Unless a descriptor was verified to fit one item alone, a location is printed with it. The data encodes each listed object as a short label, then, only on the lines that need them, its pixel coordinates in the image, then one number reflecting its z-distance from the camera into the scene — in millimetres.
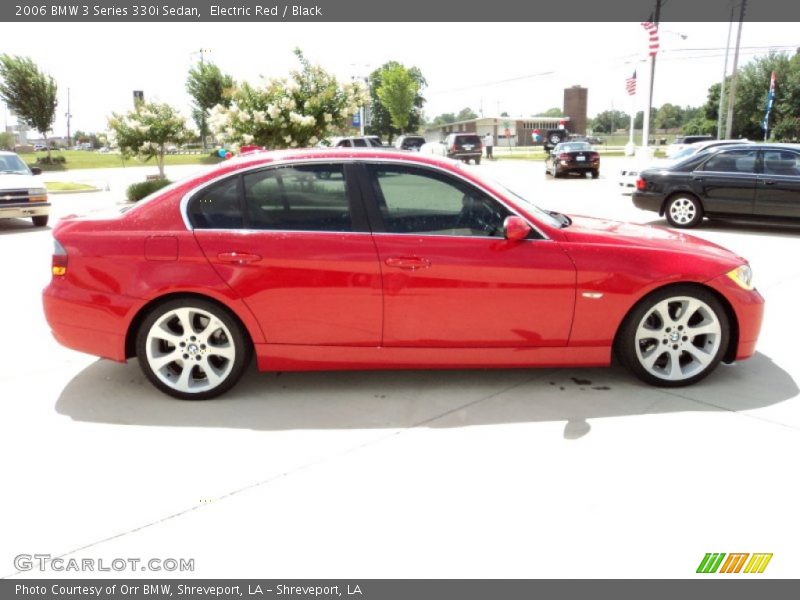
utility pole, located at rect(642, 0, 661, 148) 27828
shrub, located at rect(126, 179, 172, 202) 19578
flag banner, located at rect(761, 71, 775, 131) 42656
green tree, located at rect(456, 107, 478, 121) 183000
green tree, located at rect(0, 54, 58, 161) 38656
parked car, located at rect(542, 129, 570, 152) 53191
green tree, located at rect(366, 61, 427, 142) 87625
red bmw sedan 4148
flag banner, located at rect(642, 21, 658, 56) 26719
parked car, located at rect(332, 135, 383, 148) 24422
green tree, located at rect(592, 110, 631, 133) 156875
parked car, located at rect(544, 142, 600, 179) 27438
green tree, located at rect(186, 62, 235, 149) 48875
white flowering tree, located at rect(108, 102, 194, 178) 20203
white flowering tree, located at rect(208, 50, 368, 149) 16750
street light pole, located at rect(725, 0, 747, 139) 39000
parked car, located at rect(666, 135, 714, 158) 31125
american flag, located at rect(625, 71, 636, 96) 35934
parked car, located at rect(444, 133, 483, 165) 40438
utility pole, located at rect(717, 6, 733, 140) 43594
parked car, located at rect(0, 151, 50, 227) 13031
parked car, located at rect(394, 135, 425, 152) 42362
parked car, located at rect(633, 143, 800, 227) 11031
